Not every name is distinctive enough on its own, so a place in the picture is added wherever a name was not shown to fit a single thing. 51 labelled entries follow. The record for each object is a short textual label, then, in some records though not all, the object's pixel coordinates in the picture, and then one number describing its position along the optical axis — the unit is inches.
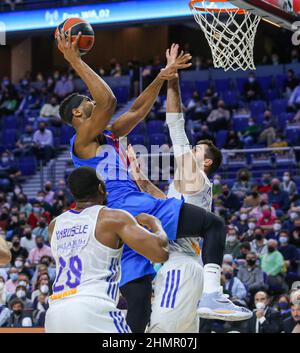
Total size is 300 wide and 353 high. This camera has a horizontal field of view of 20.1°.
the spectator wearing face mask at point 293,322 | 389.1
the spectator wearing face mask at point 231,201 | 587.8
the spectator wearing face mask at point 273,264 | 485.1
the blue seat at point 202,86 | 809.5
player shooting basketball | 232.1
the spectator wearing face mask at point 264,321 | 409.1
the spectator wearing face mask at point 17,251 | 590.9
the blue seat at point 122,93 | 854.5
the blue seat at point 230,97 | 765.9
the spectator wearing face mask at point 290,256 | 500.0
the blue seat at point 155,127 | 740.0
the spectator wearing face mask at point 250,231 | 532.4
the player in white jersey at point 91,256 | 192.7
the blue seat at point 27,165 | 752.3
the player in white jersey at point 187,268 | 228.4
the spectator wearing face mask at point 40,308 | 470.3
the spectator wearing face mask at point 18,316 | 472.1
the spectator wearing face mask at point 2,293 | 490.2
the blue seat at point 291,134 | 655.1
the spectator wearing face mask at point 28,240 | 601.0
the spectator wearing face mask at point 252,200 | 576.4
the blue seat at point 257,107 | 737.0
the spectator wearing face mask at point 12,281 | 527.6
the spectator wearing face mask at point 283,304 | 436.5
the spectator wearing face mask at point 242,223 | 548.1
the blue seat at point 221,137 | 697.6
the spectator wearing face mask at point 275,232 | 533.6
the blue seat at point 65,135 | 777.6
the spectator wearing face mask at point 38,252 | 573.3
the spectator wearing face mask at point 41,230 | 608.9
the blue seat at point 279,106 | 725.9
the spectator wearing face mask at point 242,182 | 601.9
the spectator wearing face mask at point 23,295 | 504.1
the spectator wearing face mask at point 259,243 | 509.7
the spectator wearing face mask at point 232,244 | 515.8
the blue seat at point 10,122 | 834.8
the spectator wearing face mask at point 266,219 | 554.3
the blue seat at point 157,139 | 701.9
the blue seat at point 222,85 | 800.3
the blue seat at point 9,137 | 804.0
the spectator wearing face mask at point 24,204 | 668.9
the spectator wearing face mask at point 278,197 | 580.7
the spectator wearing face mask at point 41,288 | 501.4
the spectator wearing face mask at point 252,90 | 761.0
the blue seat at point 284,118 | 694.2
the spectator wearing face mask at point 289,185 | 588.1
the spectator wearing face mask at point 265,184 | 595.6
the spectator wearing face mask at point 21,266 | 557.9
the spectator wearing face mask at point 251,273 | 481.5
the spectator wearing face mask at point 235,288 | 461.7
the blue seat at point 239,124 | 712.4
